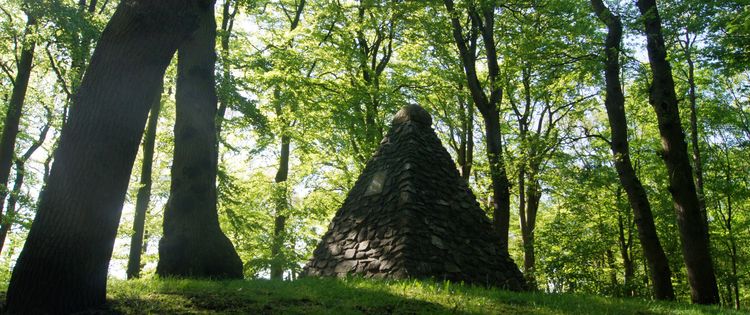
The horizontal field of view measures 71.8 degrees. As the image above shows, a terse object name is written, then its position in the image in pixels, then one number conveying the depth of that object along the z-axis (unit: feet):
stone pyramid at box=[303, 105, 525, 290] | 28.14
